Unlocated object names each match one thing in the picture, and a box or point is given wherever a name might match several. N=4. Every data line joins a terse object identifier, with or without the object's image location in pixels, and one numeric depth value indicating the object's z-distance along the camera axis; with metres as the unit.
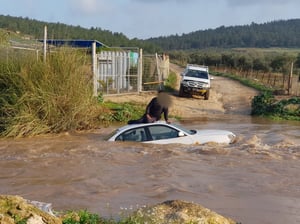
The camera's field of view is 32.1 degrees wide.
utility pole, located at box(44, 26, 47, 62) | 17.20
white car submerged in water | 12.26
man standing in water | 14.07
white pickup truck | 27.53
